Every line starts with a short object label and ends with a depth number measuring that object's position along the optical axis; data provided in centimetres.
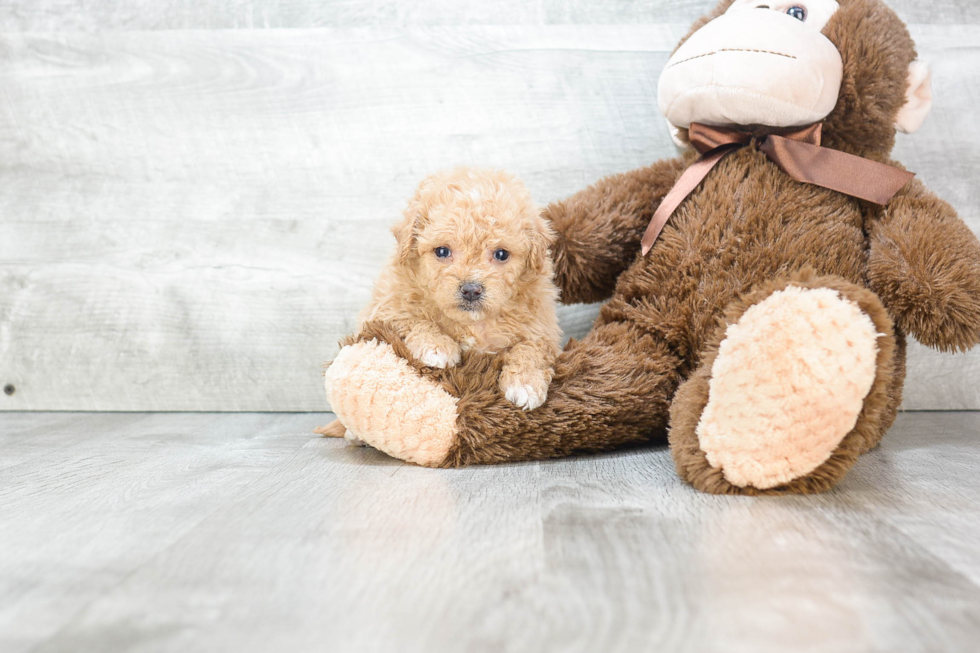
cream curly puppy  86
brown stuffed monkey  74
